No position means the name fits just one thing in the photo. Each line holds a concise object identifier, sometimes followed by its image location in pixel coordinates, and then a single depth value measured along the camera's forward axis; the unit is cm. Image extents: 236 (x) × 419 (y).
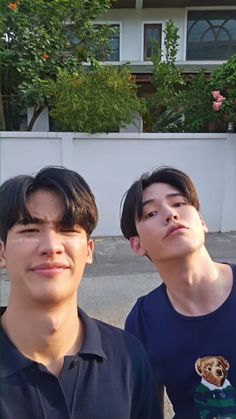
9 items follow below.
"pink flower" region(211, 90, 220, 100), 543
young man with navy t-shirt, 107
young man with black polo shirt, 81
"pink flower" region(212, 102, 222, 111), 542
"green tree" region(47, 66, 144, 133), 486
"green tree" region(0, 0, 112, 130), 539
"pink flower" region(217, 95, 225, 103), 542
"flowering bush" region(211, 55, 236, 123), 539
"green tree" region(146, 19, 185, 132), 620
